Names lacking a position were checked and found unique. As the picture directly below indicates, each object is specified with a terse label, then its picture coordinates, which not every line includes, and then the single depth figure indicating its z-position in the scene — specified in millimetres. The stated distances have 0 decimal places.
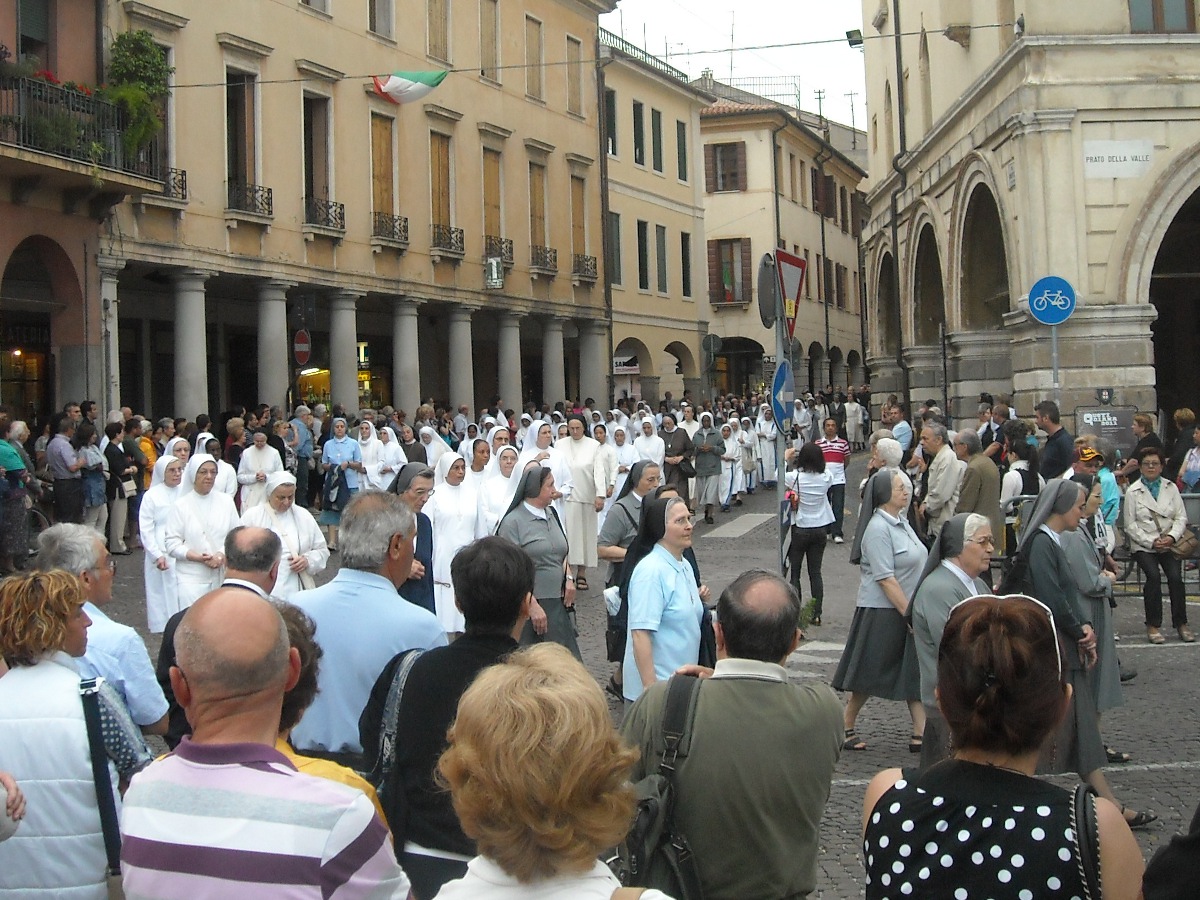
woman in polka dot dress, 2854
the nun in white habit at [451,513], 12156
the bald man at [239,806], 2783
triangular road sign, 10617
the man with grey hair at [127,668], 4898
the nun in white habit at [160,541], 10461
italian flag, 22297
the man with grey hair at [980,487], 12758
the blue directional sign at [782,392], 11352
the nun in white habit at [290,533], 9367
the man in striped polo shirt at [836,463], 18453
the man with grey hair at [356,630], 4738
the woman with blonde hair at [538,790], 2625
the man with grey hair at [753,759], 3811
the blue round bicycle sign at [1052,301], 15125
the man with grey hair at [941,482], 13492
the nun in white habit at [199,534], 10234
